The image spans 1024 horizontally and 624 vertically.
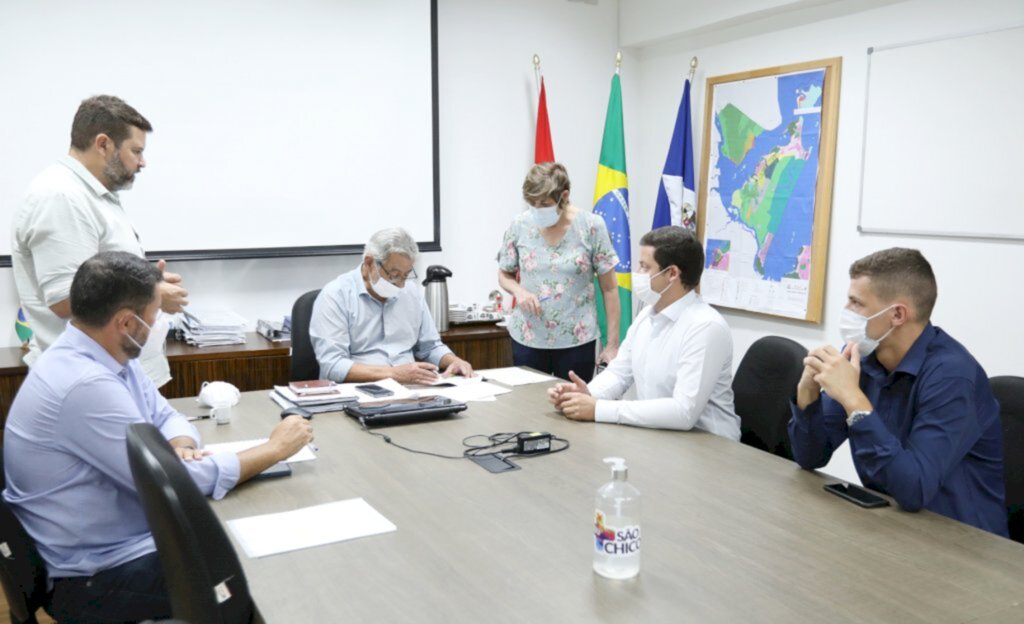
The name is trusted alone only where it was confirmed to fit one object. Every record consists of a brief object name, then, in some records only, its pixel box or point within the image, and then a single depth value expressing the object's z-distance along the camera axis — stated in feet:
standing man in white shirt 8.29
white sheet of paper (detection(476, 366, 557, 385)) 10.30
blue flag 15.61
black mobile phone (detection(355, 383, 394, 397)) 9.28
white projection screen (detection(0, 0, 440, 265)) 11.98
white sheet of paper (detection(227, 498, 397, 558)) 5.30
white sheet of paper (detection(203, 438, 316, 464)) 7.13
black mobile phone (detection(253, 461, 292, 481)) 6.66
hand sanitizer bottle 4.75
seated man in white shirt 8.08
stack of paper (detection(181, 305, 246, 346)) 12.49
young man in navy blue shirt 5.88
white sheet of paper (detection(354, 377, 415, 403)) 9.07
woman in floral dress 12.13
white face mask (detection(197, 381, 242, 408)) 8.43
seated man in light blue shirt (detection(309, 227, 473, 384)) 10.19
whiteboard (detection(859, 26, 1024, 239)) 10.72
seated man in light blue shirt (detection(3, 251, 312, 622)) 5.60
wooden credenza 10.90
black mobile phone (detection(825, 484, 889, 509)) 5.99
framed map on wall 13.30
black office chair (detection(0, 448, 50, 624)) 5.36
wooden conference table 4.49
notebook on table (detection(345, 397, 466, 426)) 8.13
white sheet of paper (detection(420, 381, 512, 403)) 9.36
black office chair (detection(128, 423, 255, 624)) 4.26
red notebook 9.27
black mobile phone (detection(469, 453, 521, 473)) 6.86
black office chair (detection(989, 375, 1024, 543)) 6.57
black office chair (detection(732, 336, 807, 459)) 8.41
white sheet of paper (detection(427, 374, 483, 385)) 10.02
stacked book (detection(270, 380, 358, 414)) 8.88
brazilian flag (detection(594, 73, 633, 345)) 16.30
